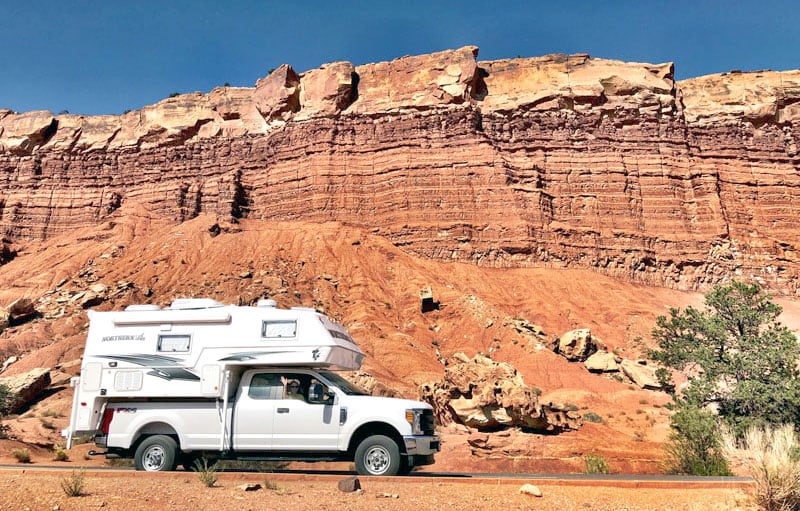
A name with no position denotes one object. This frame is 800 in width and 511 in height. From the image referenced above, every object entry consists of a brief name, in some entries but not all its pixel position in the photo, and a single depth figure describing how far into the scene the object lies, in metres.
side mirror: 10.51
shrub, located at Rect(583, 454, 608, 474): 13.01
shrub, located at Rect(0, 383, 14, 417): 22.35
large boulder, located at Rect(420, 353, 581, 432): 17.83
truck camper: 10.30
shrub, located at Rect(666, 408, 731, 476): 11.91
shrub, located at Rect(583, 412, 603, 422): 22.35
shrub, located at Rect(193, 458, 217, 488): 8.72
